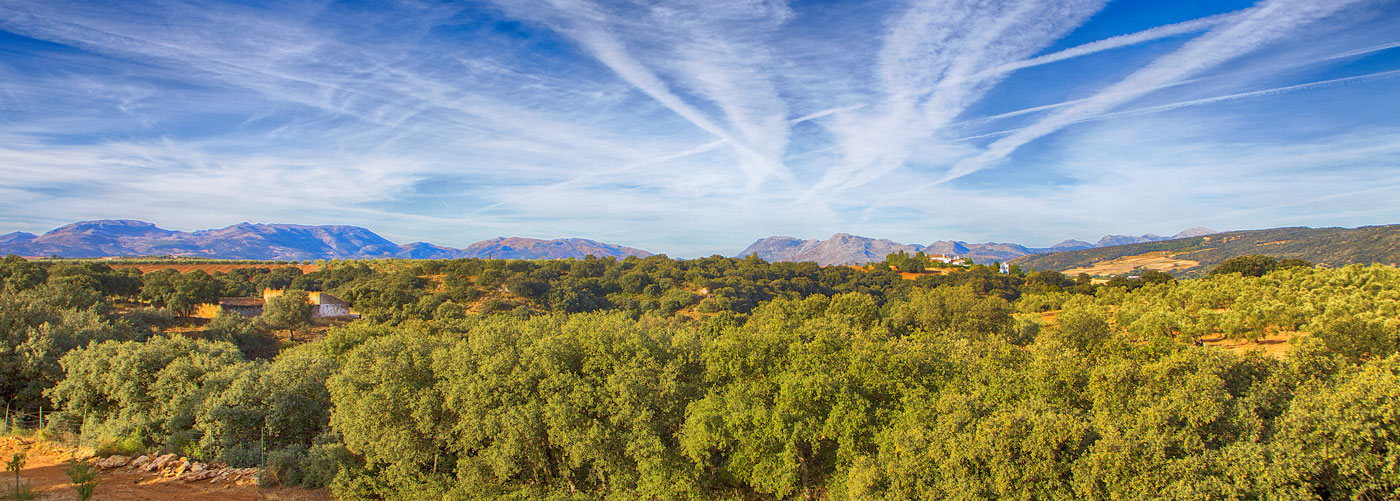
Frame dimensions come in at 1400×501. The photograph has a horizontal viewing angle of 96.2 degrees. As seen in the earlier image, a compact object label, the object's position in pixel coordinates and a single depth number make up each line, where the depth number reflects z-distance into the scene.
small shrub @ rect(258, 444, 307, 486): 19.00
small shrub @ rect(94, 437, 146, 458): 20.05
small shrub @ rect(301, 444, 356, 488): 19.45
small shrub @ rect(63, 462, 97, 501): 14.16
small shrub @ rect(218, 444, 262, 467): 20.30
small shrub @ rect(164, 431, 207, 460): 21.00
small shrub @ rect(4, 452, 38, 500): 14.68
